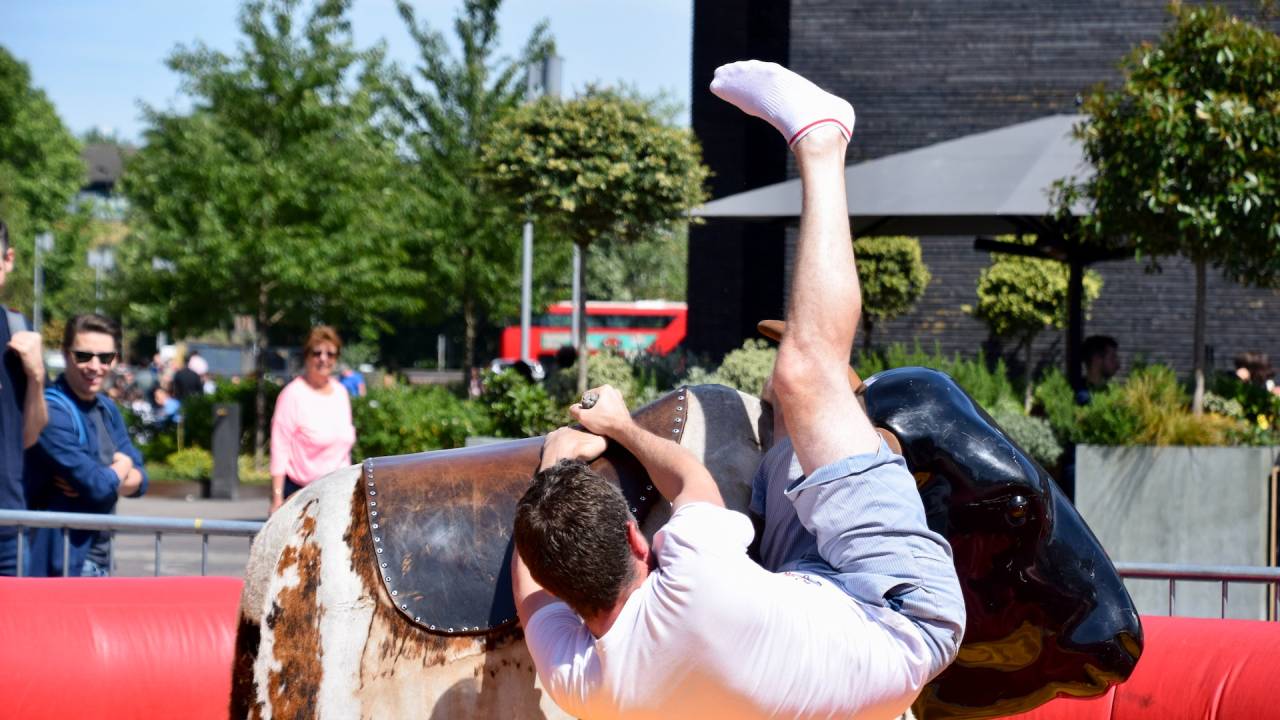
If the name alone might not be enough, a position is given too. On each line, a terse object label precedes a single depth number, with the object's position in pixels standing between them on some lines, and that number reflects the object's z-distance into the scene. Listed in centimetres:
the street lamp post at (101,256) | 6661
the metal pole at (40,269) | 4028
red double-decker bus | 4159
